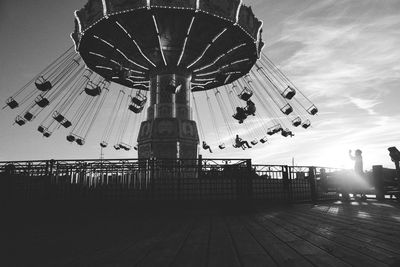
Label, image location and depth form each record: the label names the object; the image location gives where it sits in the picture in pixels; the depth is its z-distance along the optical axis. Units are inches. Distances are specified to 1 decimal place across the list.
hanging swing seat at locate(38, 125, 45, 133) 868.0
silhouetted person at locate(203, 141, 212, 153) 1214.2
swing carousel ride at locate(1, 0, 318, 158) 665.6
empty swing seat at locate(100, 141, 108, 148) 1113.8
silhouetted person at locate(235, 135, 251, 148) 1081.3
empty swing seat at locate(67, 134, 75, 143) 911.7
